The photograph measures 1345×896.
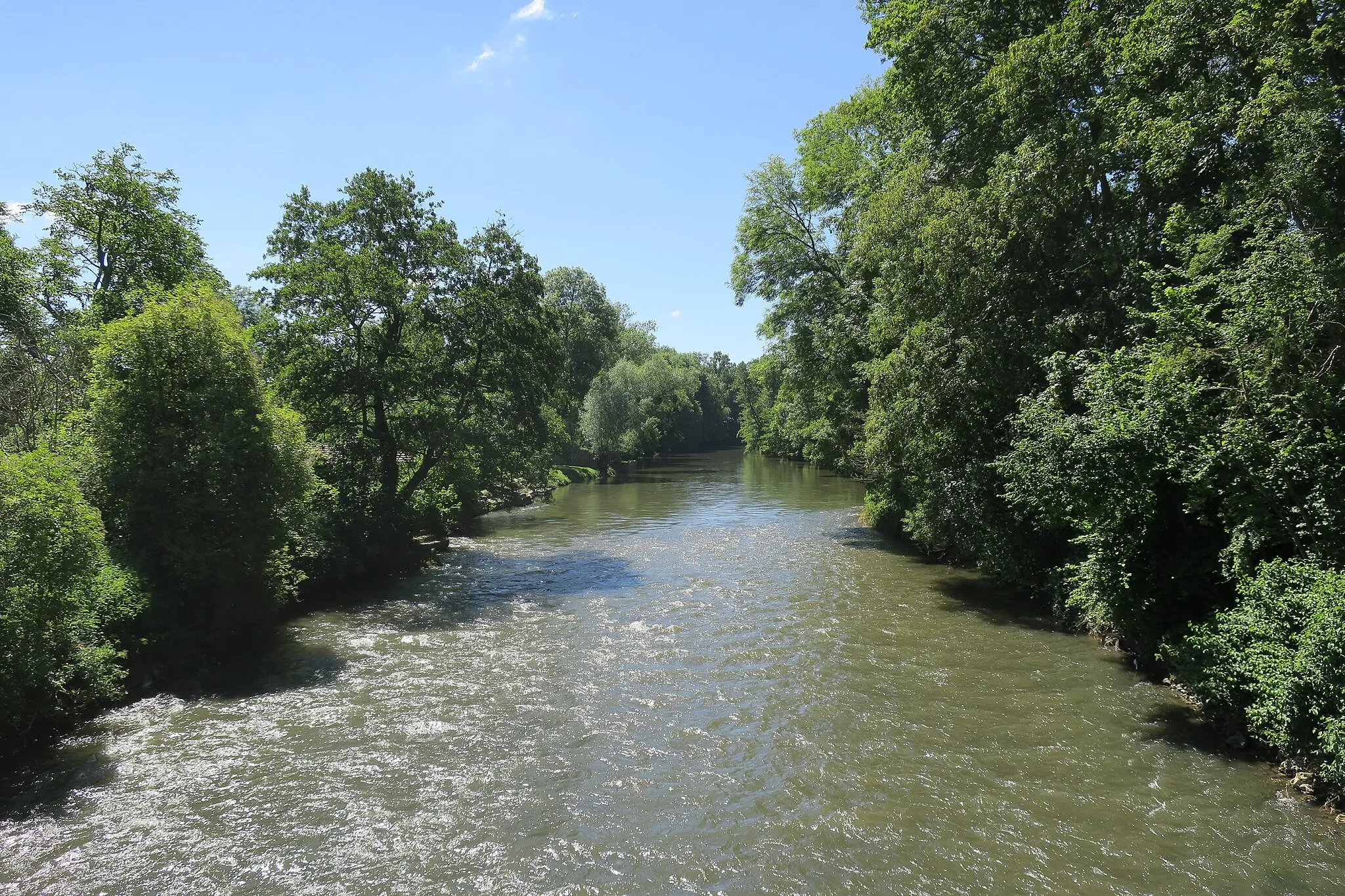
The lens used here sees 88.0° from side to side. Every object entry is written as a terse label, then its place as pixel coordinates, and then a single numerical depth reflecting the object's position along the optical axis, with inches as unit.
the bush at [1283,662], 280.1
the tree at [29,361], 685.9
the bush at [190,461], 496.7
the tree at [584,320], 2527.1
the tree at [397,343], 840.9
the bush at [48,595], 353.1
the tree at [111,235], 910.4
